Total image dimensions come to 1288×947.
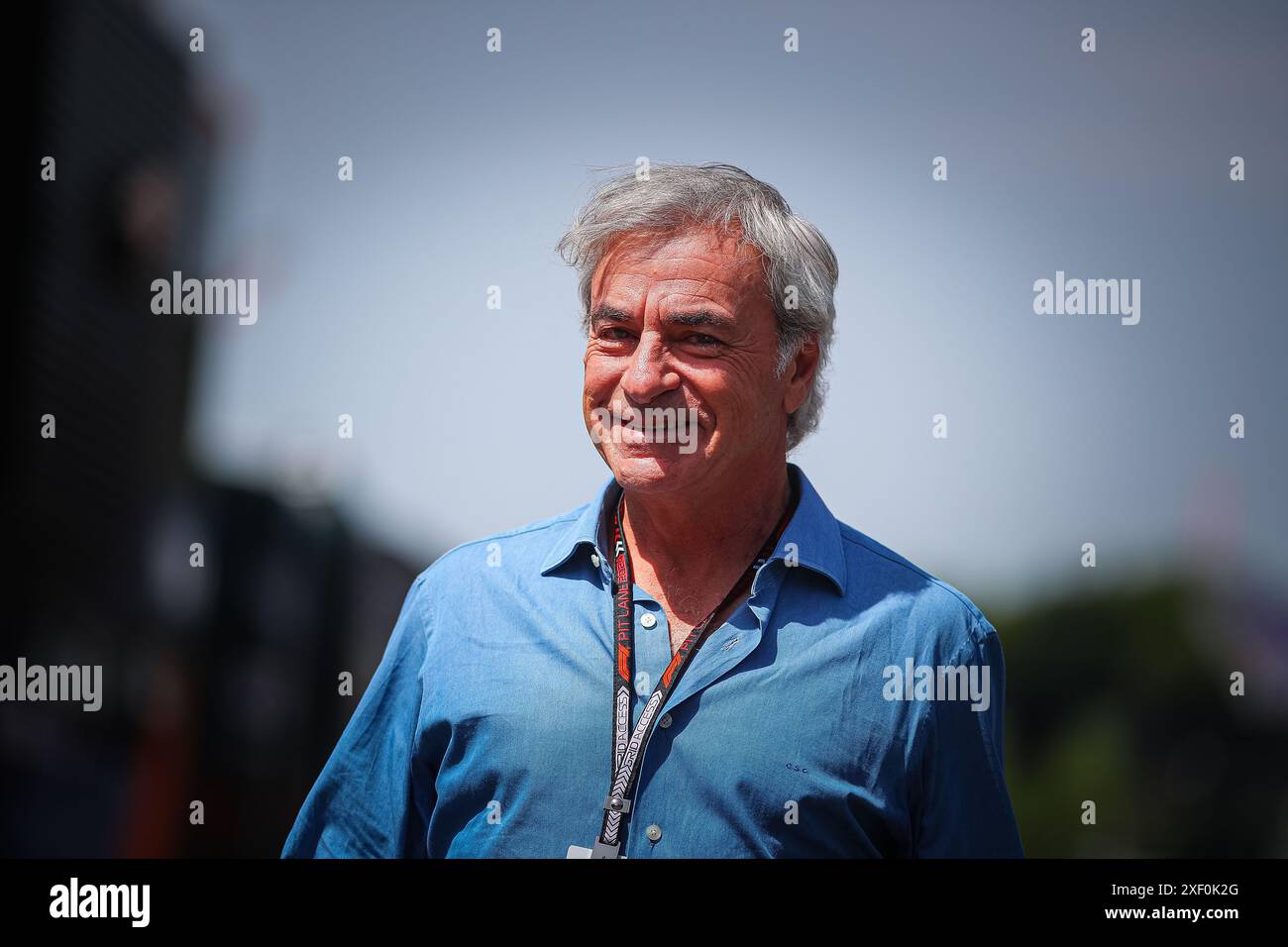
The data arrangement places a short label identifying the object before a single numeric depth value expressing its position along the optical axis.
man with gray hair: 2.66
